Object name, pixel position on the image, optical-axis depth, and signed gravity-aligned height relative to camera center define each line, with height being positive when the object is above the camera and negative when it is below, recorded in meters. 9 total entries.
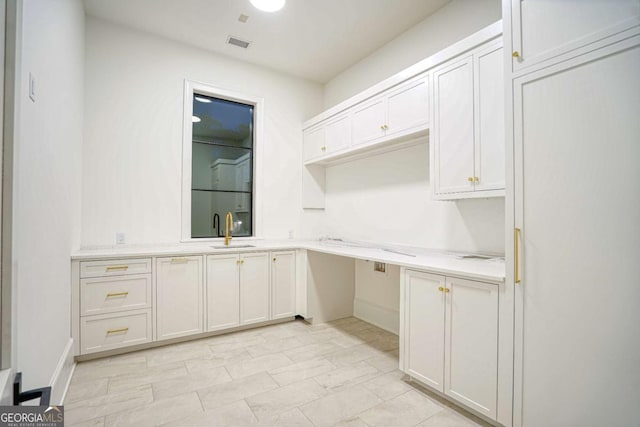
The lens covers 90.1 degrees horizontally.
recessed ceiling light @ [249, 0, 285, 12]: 2.79 +1.85
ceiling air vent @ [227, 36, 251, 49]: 3.44 +1.88
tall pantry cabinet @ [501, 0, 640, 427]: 1.35 +0.04
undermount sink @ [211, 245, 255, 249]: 3.44 -0.37
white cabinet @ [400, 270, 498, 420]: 1.79 -0.76
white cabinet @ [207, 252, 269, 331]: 3.14 -0.78
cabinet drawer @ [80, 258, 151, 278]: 2.61 -0.47
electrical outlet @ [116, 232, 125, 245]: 3.16 -0.26
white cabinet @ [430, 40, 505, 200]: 2.11 +0.63
